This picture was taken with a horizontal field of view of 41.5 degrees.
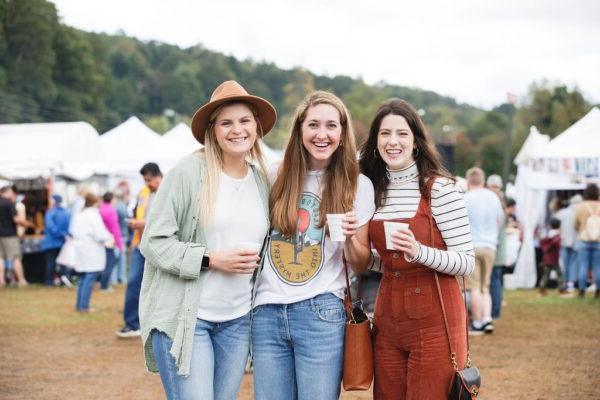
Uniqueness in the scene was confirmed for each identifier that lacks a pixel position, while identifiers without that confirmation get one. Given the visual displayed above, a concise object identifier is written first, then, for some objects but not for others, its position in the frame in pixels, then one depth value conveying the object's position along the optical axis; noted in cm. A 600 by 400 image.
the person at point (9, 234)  1617
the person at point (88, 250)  1245
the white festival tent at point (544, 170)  1491
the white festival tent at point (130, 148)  1942
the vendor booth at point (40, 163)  1784
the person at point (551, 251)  1573
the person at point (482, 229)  1009
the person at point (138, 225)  902
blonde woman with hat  348
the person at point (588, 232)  1353
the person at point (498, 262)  1081
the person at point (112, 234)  1401
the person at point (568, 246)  1497
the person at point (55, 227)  1656
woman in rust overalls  362
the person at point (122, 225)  1688
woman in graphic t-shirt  365
